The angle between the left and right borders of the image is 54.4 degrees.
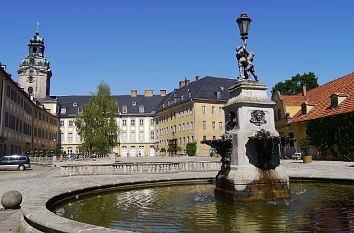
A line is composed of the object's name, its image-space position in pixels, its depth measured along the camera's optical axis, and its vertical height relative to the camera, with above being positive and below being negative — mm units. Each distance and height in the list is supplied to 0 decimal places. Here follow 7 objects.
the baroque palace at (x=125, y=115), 48228 +7046
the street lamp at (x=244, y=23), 11117 +4030
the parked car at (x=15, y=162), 31045 -1055
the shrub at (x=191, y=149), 63406 -149
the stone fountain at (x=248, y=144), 10250 +96
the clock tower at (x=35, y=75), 85688 +18900
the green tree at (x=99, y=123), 48531 +3751
